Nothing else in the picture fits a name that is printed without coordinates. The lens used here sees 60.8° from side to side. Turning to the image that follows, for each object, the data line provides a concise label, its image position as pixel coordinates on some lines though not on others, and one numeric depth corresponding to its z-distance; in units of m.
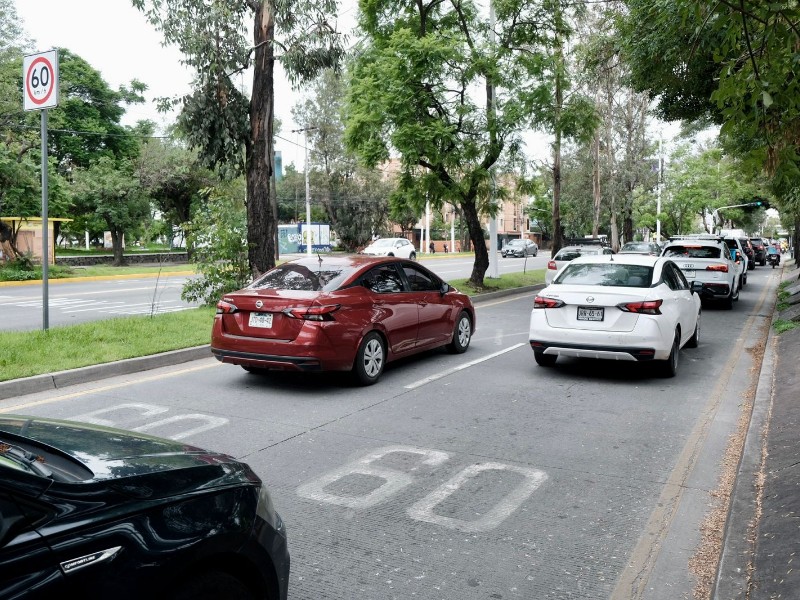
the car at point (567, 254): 20.98
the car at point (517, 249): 57.78
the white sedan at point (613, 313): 8.31
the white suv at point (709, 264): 16.64
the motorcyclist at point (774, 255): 43.63
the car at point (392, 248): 41.31
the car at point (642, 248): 28.41
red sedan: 7.63
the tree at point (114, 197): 35.06
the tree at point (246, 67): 14.38
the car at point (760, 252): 44.08
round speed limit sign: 9.09
